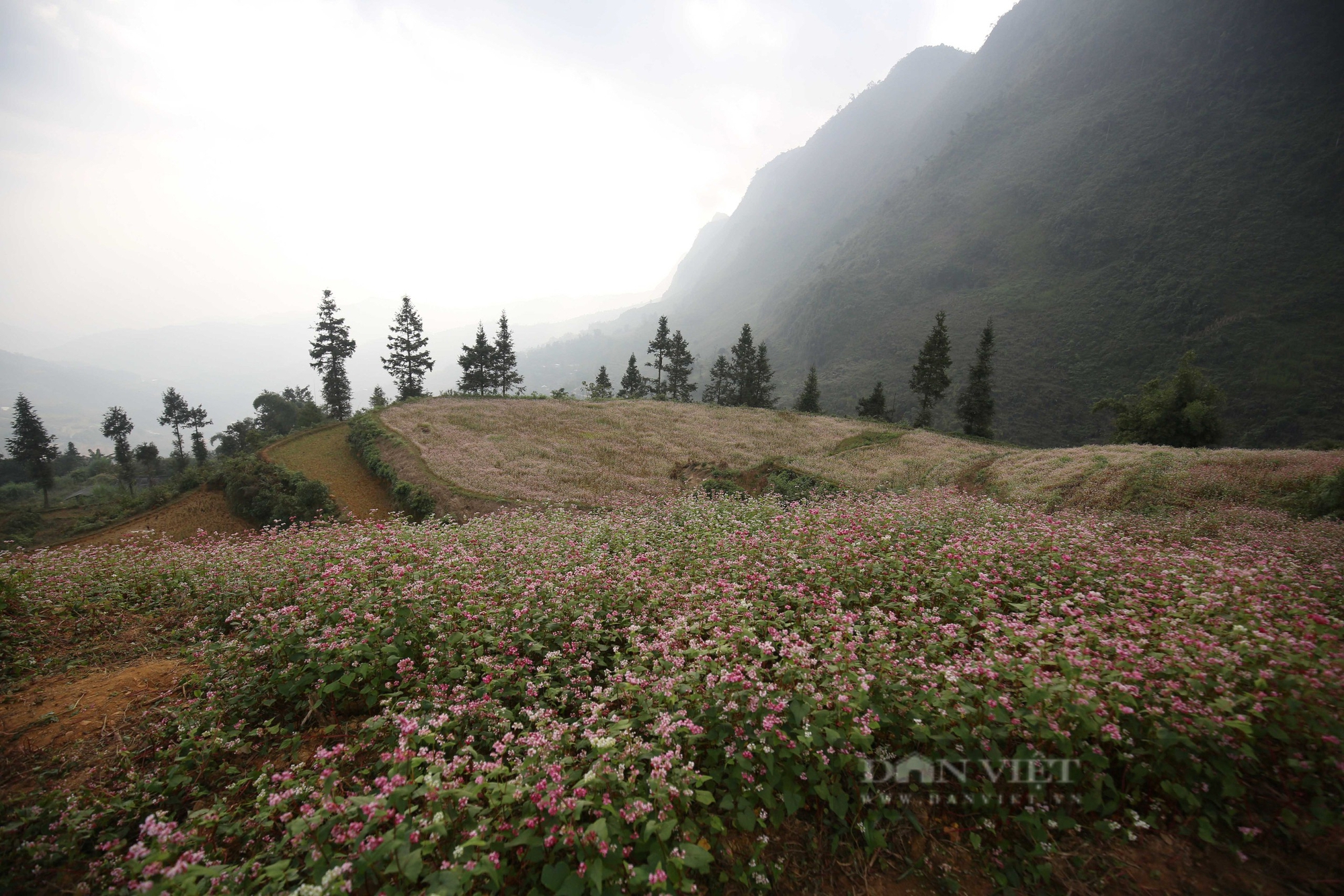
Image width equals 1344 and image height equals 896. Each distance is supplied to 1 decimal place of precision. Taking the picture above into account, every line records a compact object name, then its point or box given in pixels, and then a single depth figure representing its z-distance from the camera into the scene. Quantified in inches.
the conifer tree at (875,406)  2042.3
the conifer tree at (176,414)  2223.2
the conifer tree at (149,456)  2362.2
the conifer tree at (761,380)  2564.0
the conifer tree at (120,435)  2107.5
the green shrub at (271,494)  843.4
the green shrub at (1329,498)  406.6
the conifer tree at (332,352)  1884.8
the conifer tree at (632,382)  2637.8
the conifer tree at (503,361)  2333.9
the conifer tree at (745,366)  2544.3
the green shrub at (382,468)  798.5
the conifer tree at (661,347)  2615.2
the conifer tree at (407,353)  2014.0
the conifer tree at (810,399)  2297.0
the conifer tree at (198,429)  2149.4
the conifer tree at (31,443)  1758.1
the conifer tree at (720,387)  2800.2
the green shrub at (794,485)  748.6
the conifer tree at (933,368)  1900.8
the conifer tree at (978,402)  1754.4
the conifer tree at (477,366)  2245.3
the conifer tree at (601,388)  2292.1
